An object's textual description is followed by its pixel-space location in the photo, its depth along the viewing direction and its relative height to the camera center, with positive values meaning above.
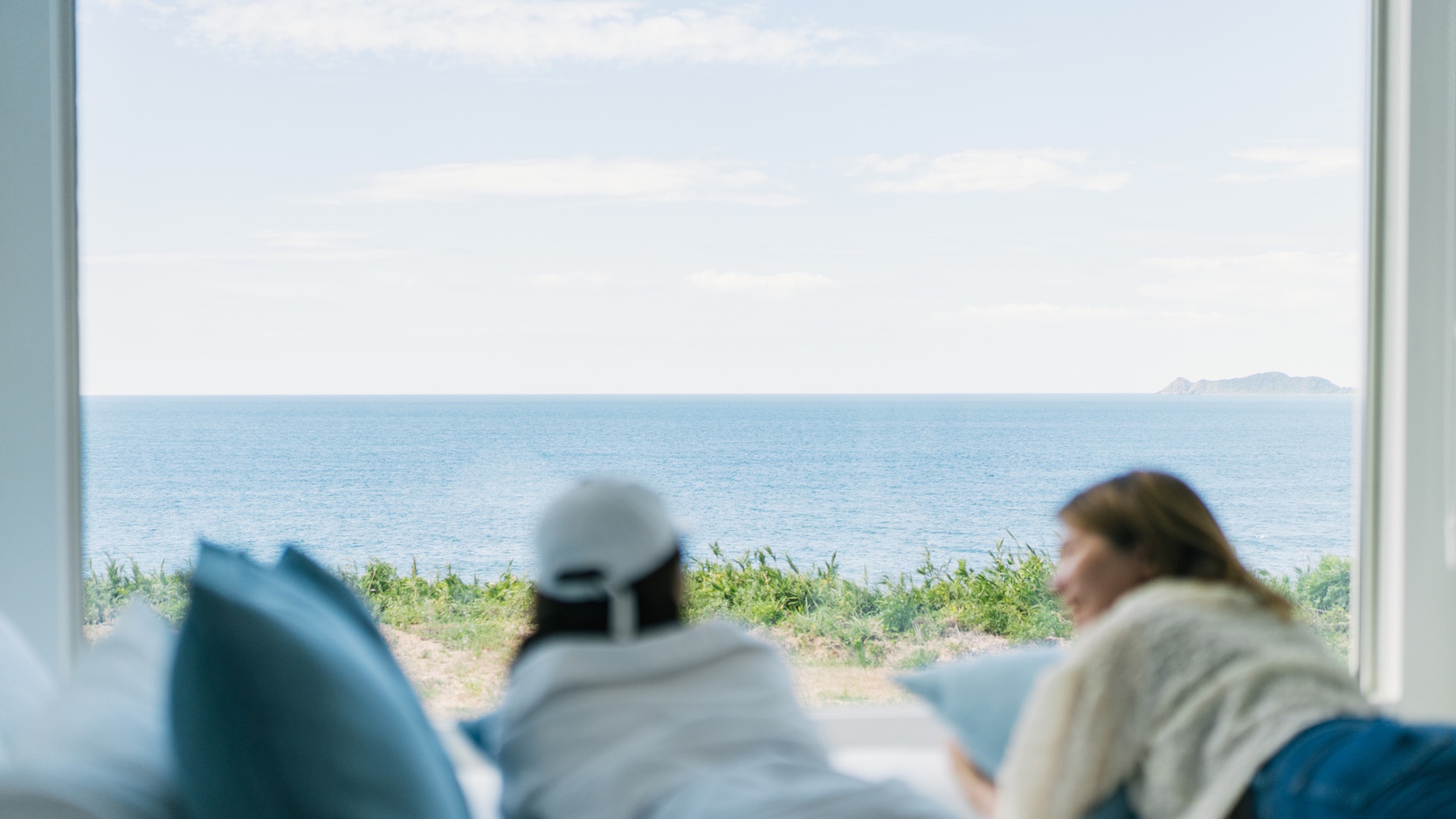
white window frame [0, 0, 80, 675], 2.21 +0.14
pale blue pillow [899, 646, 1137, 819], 1.75 -0.55
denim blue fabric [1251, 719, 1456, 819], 1.19 -0.46
